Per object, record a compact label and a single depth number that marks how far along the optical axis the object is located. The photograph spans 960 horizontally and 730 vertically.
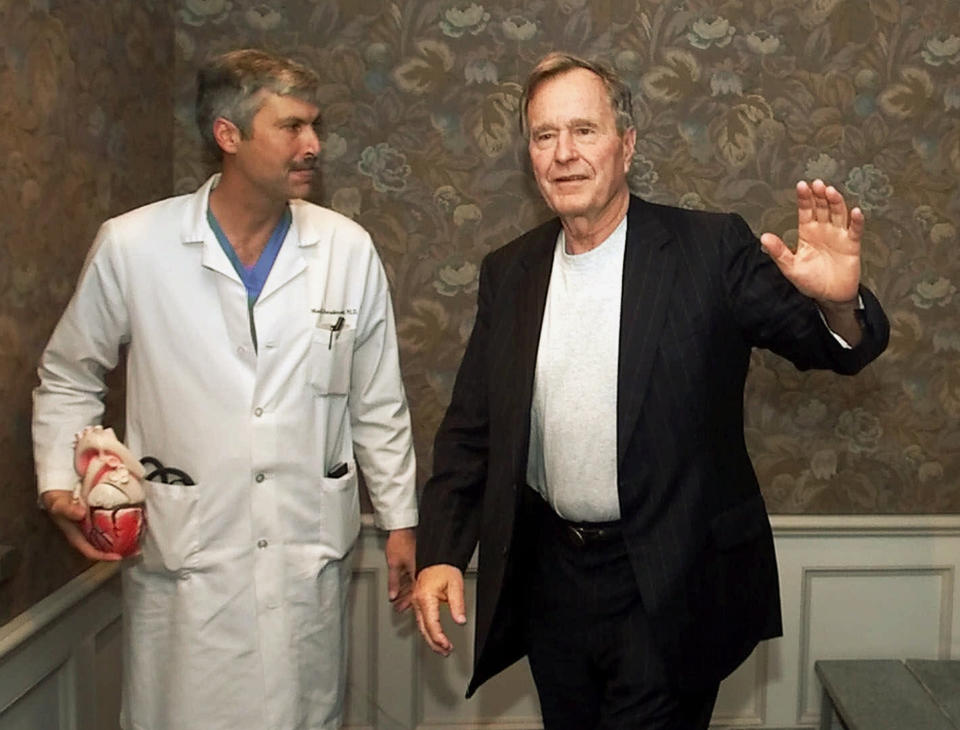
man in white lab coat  1.90
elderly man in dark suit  1.78
